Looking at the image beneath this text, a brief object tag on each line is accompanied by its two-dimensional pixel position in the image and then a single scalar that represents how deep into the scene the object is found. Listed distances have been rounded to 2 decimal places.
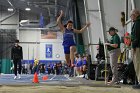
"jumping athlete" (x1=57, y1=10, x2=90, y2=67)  9.27
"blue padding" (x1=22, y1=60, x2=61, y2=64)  37.28
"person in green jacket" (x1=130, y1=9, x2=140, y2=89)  7.64
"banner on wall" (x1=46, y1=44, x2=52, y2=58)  37.44
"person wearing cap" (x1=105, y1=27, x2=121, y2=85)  9.75
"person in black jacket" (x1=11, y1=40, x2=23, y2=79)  12.92
